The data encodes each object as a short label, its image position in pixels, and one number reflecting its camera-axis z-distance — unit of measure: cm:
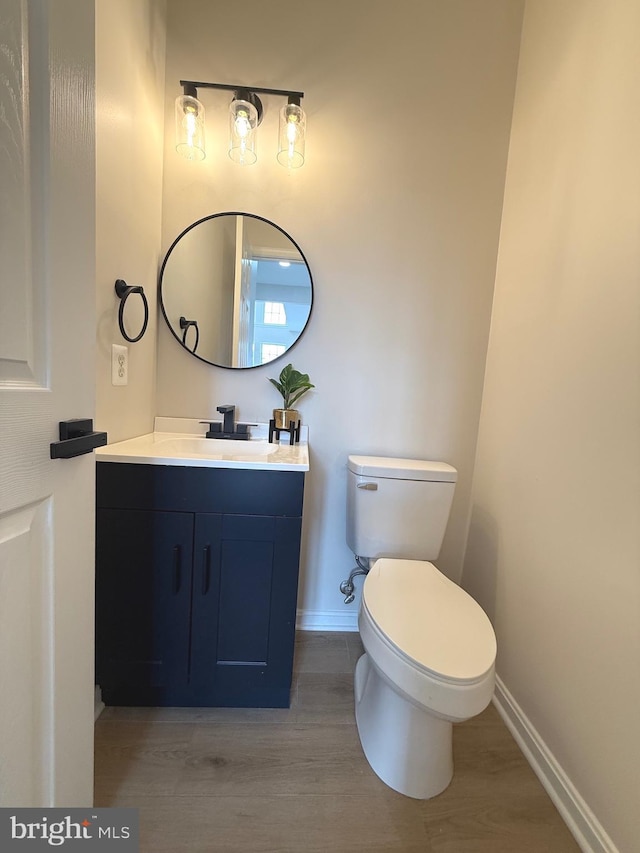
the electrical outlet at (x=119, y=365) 117
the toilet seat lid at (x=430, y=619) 90
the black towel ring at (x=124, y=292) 114
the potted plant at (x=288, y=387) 149
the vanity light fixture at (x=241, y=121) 130
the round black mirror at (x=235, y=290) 148
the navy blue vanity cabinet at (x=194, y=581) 112
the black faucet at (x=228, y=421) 149
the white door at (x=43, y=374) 55
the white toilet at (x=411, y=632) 89
